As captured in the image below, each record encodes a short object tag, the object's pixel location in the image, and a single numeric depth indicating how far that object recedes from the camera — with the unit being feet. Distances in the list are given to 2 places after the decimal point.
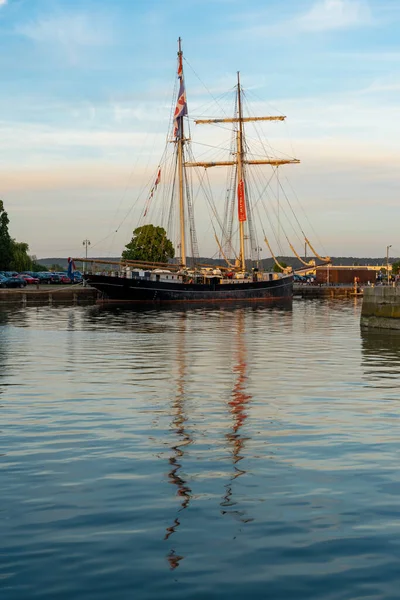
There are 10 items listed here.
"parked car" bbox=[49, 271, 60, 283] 492.08
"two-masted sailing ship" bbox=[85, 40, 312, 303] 341.00
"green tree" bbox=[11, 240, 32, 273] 555.53
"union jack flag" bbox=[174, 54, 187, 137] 342.03
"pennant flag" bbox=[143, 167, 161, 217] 340.14
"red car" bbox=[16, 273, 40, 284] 456.86
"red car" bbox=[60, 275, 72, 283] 499.10
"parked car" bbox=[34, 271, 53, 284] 484.62
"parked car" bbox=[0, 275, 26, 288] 400.36
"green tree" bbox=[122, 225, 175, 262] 571.28
